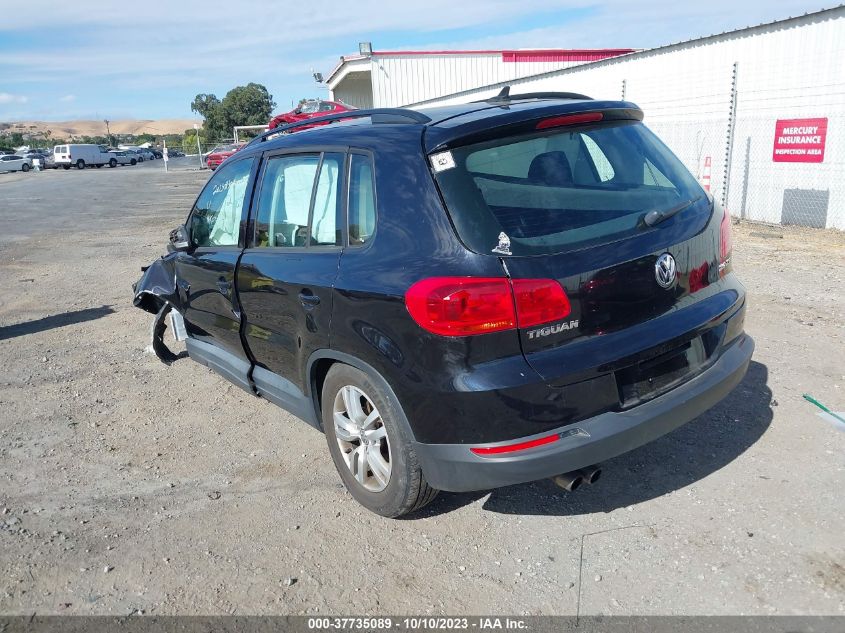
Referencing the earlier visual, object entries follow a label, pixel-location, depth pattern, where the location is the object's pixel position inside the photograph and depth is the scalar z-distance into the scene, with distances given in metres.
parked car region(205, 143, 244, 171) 40.49
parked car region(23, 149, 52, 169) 60.36
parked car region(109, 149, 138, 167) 66.75
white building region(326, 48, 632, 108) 33.38
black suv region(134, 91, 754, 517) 2.77
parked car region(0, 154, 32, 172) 57.47
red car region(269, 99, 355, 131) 22.15
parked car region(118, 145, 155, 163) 71.62
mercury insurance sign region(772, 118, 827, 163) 11.54
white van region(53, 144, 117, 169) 60.69
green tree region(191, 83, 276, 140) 84.06
